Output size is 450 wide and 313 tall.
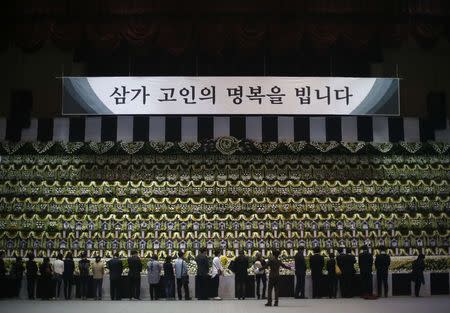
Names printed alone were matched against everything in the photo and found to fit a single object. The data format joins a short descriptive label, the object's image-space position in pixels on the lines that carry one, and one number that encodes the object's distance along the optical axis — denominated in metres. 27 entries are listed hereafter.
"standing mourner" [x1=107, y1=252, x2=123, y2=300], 16.87
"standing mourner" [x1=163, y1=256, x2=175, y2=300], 16.67
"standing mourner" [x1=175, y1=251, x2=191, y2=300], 16.67
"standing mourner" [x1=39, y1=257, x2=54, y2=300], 16.94
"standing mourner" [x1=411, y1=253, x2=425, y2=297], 17.44
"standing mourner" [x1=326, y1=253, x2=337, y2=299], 17.12
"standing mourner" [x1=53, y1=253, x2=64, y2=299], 17.28
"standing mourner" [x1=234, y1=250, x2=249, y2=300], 16.69
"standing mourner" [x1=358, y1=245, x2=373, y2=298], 16.83
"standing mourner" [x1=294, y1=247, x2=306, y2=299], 16.78
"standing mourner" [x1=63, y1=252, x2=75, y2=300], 17.09
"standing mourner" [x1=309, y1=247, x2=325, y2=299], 17.20
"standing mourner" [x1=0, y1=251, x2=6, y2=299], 17.17
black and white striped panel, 20.83
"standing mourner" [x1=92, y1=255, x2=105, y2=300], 16.91
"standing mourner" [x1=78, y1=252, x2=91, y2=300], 17.08
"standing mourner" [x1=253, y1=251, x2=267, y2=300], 16.55
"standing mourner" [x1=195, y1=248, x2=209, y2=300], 16.62
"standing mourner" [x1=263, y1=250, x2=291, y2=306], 14.44
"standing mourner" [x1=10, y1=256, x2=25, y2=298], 17.39
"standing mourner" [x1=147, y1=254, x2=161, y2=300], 16.69
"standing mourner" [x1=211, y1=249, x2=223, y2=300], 16.83
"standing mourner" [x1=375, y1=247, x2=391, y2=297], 17.22
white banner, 18.45
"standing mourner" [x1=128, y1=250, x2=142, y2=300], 16.81
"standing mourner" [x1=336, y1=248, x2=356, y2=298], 16.95
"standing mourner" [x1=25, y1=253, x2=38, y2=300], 17.12
